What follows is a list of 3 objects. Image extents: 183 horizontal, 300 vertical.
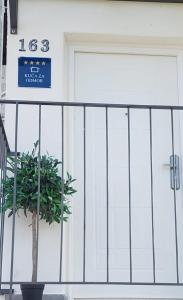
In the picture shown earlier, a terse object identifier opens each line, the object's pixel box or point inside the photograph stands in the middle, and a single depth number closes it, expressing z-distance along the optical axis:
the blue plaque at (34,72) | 3.83
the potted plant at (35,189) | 3.30
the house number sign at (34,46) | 3.87
